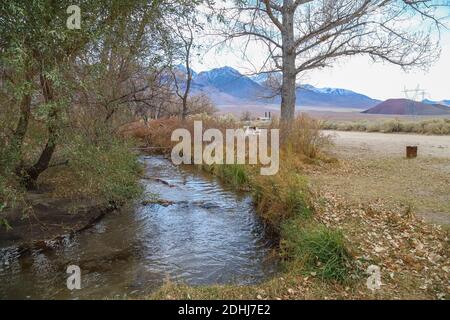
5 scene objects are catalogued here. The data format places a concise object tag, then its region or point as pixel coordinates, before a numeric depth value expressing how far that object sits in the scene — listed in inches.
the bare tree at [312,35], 501.4
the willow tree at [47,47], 163.3
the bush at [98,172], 233.8
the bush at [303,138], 458.6
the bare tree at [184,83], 697.3
